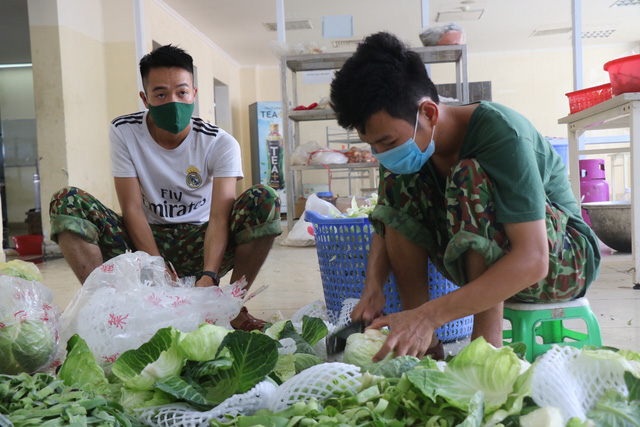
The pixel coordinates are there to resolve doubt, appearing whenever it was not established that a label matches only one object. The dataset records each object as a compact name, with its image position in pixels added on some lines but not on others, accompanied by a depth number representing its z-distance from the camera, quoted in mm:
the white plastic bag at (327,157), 5562
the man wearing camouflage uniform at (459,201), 1233
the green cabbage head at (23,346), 1355
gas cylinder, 5600
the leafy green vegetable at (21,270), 1842
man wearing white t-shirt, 2018
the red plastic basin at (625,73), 2840
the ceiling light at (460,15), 8977
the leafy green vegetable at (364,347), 1202
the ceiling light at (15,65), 10506
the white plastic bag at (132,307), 1348
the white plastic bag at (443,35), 5242
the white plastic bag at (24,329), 1361
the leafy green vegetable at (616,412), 802
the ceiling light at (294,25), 9188
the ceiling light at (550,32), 10195
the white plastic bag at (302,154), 5723
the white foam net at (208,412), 934
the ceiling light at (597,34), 10375
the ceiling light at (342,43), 10148
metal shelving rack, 5273
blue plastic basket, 1856
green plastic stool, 1489
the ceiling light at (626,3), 8703
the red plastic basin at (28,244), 5953
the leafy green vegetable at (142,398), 993
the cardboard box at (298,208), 5902
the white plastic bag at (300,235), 5366
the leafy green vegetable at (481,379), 847
